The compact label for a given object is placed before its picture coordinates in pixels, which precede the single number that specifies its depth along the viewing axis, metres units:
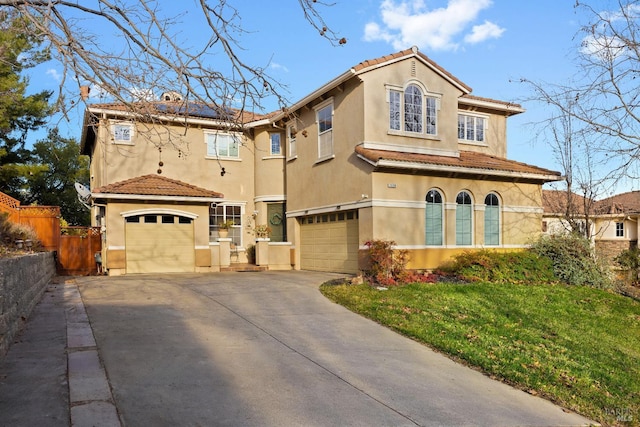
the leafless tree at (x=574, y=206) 20.29
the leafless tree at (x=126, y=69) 5.67
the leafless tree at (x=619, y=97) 10.45
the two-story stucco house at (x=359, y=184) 16.27
